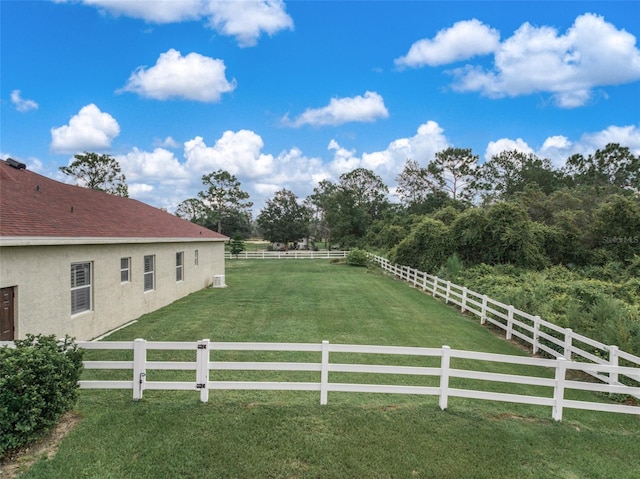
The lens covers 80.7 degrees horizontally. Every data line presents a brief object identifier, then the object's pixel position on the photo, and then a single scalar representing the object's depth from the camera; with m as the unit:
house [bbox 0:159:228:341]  7.18
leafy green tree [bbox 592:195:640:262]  22.41
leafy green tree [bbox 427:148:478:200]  56.12
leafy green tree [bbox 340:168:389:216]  62.81
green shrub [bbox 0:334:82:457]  4.00
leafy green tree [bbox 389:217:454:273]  23.12
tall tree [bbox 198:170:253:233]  67.06
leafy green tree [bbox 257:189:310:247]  63.03
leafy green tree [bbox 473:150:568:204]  52.75
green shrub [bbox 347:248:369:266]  35.38
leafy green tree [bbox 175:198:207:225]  67.36
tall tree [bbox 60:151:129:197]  42.00
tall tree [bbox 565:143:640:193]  49.03
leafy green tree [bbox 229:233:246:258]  45.06
